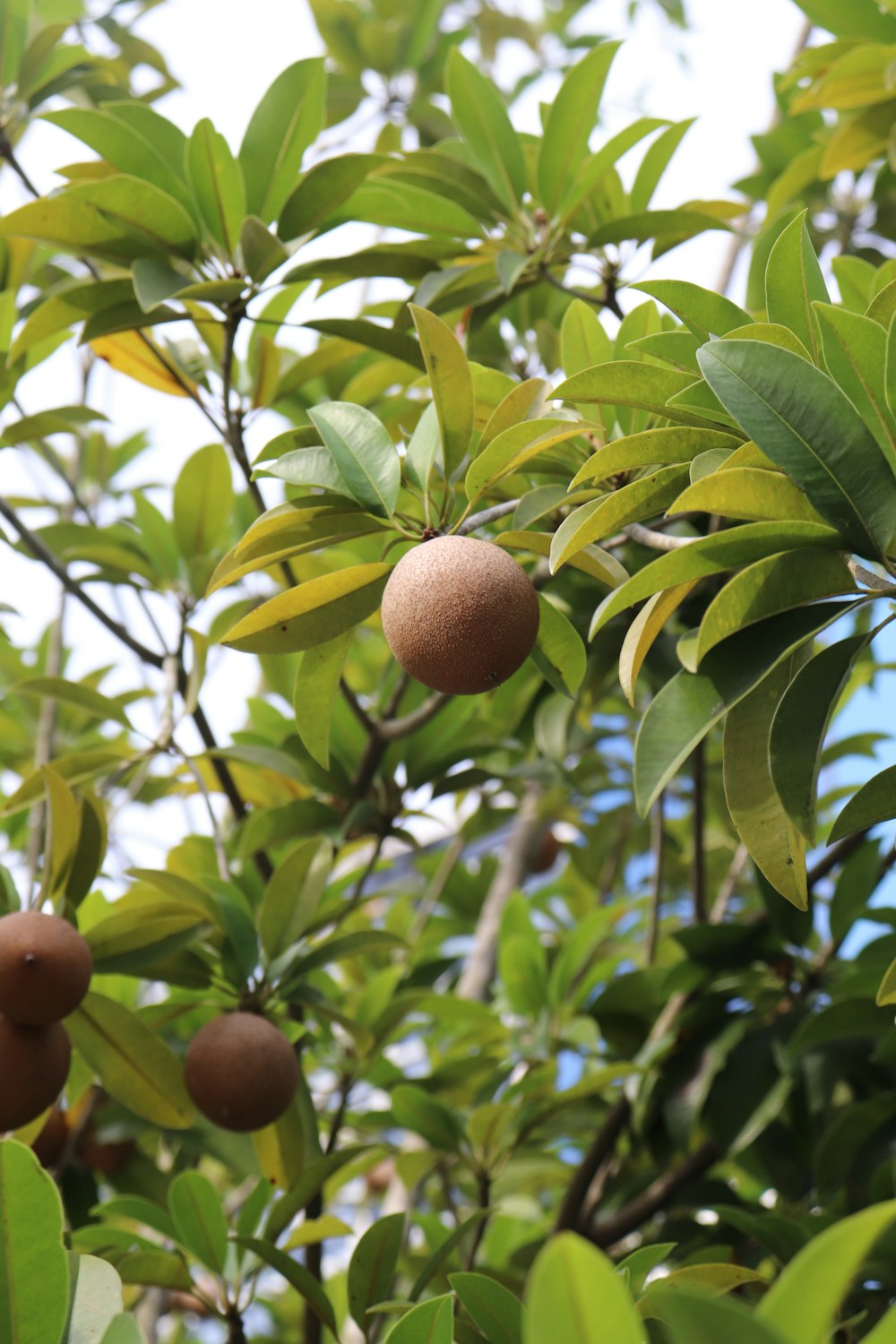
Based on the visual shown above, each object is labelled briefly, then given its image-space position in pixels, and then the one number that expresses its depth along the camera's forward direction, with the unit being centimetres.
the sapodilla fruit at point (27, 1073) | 122
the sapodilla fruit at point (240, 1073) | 131
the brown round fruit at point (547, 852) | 292
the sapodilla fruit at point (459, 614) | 92
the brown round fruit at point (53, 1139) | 161
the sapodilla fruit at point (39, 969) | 120
